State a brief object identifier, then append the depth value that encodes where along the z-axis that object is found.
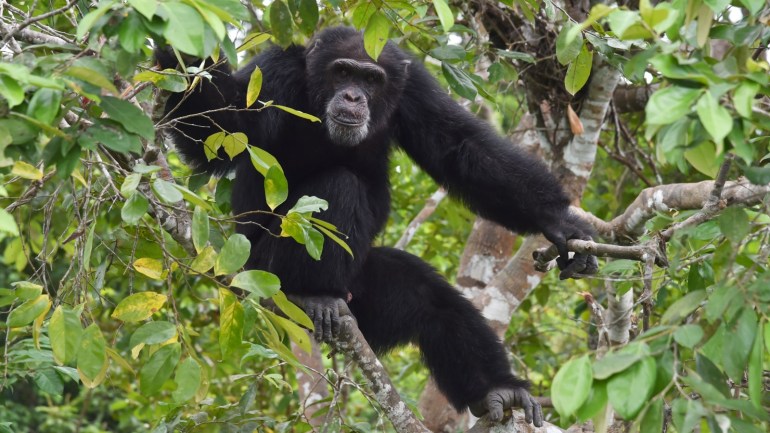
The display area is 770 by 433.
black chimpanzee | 11.13
